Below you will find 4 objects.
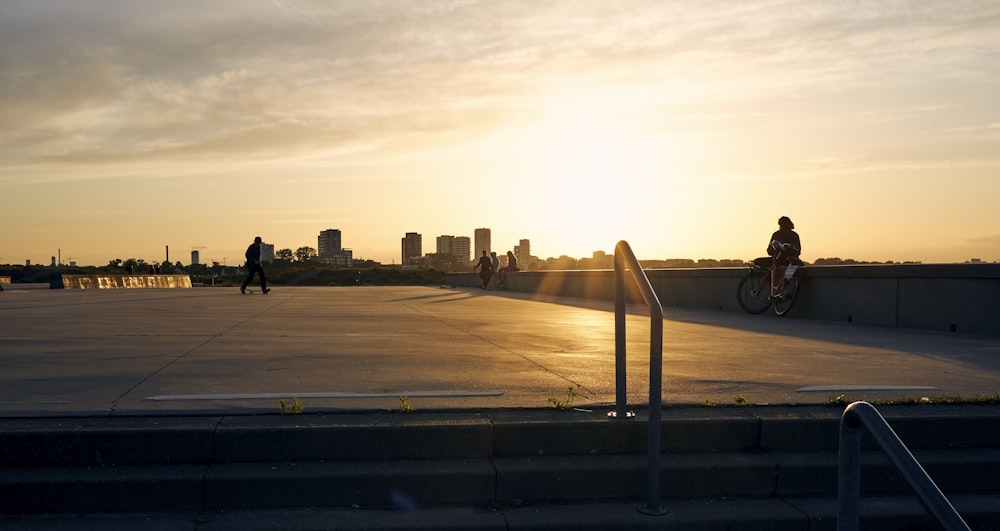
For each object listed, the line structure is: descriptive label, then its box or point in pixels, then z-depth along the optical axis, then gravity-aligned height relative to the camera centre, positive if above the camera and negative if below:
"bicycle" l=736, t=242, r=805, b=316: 13.93 -0.42
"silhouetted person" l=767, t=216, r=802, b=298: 13.96 +0.29
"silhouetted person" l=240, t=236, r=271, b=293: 25.36 +0.15
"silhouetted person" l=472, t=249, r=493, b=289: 36.44 -0.15
